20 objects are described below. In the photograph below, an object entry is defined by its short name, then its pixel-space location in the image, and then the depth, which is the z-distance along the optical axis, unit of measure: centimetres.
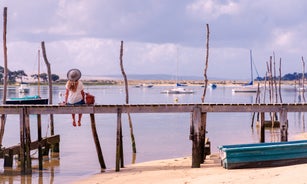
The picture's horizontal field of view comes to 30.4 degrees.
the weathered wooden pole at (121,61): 2561
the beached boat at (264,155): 1611
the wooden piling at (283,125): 1836
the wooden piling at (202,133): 1802
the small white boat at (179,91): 11287
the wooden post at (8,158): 1967
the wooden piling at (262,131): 2116
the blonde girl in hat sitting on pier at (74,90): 1809
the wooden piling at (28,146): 1844
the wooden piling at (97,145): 1906
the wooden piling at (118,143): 1845
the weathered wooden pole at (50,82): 2341
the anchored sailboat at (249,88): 10967
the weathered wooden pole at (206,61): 2669
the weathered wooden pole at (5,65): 2087
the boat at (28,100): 5516
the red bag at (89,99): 1816
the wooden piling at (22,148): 1841
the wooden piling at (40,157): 1958
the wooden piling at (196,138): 1786
